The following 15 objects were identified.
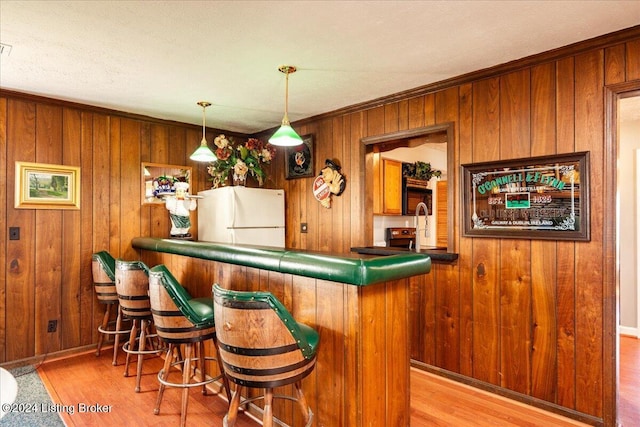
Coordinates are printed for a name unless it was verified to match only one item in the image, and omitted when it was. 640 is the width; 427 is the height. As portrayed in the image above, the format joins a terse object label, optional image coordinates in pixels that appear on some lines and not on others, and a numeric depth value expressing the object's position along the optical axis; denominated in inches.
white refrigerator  153.1
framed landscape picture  127.1
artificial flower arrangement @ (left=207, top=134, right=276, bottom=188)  156.6
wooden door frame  86.7
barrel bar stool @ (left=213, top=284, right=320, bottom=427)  61.7
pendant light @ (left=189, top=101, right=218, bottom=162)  133.2
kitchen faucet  125.0
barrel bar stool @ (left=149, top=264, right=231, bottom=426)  83.9
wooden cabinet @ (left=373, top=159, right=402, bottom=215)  168.0
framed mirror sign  92.2
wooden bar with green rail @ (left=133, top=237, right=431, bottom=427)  67.5
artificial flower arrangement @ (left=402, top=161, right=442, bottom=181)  195.5
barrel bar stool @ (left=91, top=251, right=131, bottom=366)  128.0
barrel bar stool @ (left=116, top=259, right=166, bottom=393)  104.0
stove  187.3
